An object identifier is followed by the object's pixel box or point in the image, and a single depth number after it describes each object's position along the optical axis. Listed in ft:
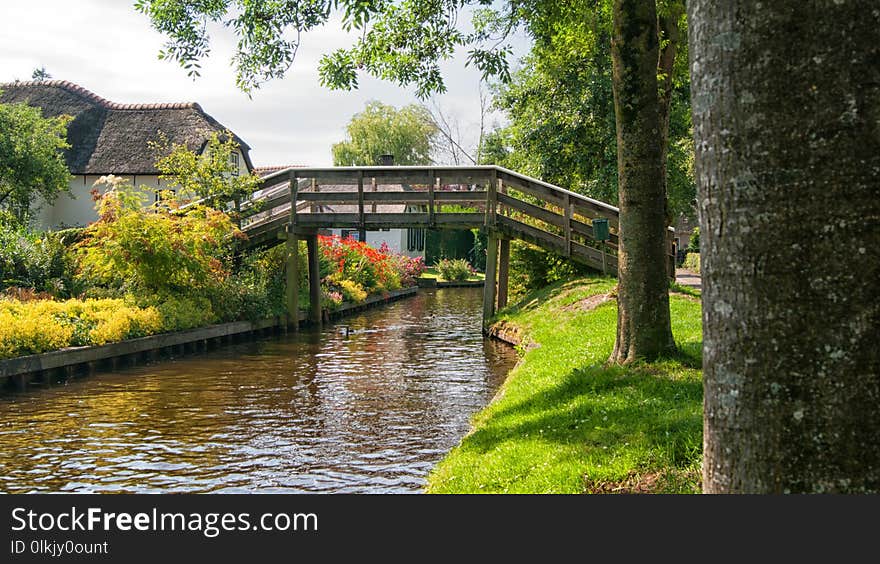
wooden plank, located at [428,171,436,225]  70.64
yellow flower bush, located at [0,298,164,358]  45.06
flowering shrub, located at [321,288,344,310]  83.30
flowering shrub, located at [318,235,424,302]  93.66
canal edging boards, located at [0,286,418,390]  43.62
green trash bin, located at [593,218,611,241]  60.23
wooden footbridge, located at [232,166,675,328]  67.41
